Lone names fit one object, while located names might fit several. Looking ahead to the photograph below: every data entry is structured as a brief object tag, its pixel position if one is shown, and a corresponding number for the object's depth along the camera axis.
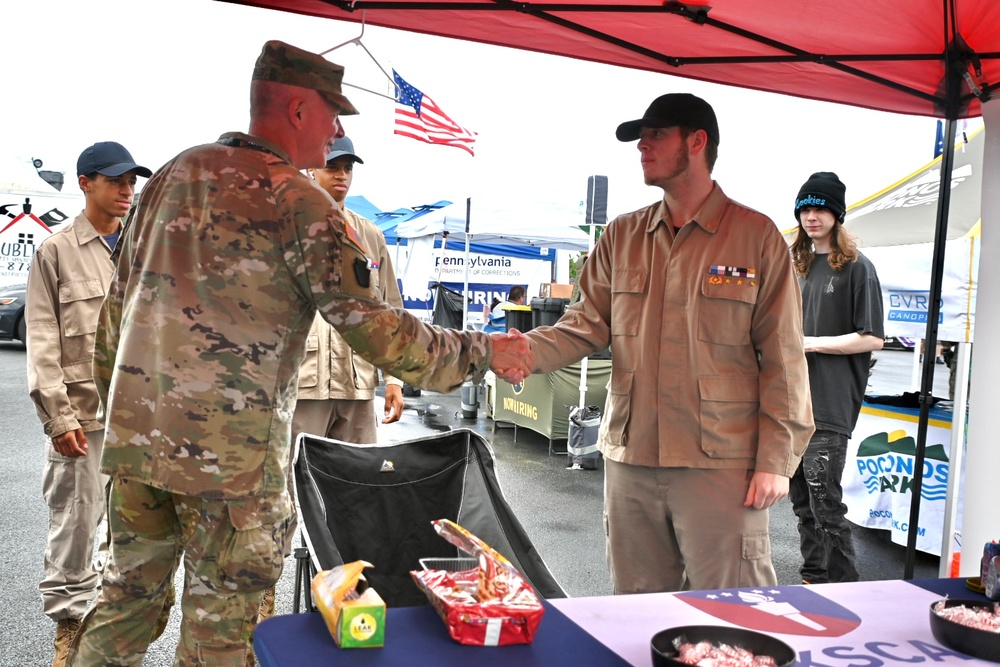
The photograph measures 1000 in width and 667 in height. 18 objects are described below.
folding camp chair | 2.85
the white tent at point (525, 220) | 9.53
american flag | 10.79
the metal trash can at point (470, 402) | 10.92
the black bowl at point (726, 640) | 1.51
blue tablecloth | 1.53
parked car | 16.72
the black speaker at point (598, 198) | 9.38
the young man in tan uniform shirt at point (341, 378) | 3.95
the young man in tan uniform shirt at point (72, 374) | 3.32
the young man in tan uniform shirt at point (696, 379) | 2.72
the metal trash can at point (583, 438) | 8.20
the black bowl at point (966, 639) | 1.65
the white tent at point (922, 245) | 5.58
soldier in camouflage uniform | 2.17
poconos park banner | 5.48
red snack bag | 1.61
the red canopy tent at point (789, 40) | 3.24
